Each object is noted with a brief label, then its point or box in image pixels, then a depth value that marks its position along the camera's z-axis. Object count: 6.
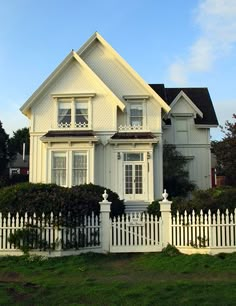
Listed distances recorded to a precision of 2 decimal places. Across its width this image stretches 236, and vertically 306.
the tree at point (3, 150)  37.65
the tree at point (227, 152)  25.23
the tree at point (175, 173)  27.17
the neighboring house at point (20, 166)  58.34
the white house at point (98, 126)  23.47
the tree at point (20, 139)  69.19
